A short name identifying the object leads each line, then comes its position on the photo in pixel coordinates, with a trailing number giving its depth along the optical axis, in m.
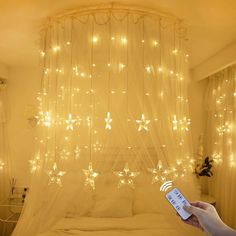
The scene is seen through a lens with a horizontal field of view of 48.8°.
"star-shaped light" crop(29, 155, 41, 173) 2.68
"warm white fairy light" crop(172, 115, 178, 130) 2.72
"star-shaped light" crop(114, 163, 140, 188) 2.66
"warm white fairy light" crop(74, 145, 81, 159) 2.63
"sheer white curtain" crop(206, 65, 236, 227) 3.77
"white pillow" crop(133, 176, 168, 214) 2.87
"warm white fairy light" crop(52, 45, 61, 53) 2.71
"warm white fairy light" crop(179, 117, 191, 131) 2.77
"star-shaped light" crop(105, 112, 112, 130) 2.64
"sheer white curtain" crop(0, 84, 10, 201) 4.46
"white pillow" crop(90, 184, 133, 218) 3.34
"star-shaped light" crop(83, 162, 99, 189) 2.59
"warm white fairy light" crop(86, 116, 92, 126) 2.63
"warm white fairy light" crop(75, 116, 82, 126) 2.65
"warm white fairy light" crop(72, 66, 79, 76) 2.66
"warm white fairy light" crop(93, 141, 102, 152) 2.69
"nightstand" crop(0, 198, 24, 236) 4.33
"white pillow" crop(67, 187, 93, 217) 3.01
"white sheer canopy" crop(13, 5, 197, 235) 2.62
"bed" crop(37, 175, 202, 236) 2.79
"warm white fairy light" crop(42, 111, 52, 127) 2.68
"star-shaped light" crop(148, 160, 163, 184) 2.66
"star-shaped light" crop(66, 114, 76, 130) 2.64
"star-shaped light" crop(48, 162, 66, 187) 2.61
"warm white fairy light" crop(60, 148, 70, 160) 2.63
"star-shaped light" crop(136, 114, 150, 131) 2.65
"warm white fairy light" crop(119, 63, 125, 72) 2.61
